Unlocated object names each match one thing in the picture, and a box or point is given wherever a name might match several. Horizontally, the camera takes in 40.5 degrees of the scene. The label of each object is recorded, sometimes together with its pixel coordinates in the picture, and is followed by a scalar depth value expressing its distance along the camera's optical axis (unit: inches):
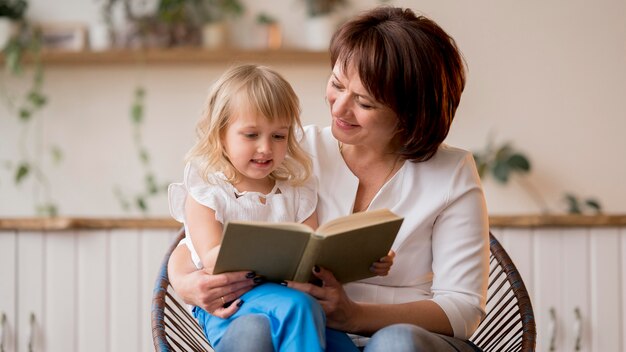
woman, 67.3
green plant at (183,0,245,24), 140.0
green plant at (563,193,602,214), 138.3
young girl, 64.1
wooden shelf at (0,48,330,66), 136.3
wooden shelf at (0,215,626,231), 111.0
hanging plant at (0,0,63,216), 137.4
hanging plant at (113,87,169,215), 139.5
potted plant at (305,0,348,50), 138.0
